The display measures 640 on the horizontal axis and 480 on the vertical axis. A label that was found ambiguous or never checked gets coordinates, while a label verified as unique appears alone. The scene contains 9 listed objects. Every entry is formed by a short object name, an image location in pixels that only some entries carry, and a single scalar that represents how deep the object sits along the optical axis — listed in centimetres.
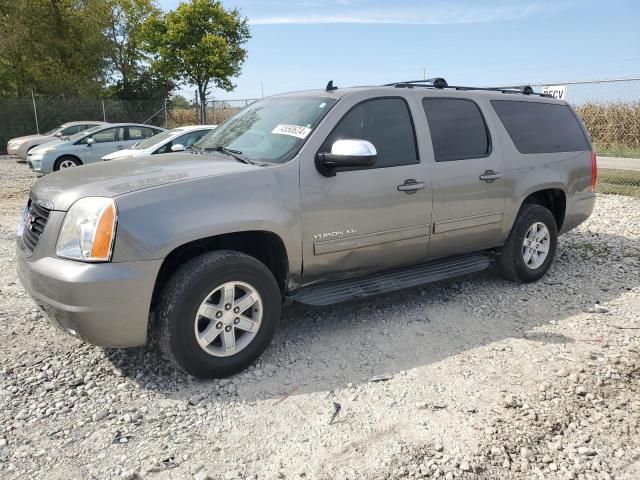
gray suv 308
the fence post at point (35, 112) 2348
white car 970
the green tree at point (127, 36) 3255
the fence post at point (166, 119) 2850
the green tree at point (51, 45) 2573
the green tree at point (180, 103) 2896
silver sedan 1370
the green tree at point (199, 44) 2717
